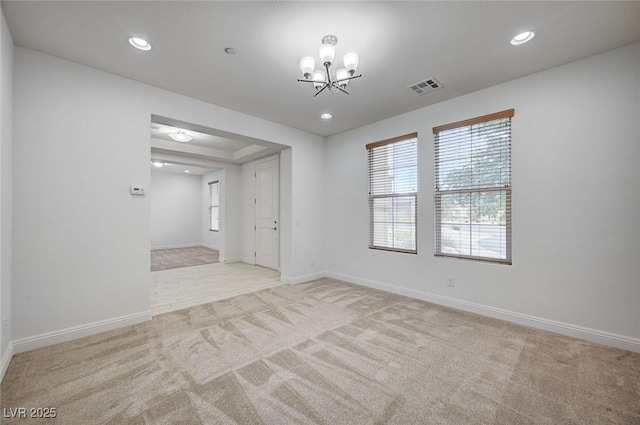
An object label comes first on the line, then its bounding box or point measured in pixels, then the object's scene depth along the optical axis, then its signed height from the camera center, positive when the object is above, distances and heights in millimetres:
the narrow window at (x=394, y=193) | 3990 +315
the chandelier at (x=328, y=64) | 2193 +1318
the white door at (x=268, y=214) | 5863 -22
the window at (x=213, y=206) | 9258 +259
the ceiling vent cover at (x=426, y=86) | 3082 +1560
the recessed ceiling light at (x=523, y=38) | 2262 +1560
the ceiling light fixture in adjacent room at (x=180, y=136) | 4750 +1460
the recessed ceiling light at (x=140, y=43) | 2342 +1574
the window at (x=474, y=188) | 3152 +310
